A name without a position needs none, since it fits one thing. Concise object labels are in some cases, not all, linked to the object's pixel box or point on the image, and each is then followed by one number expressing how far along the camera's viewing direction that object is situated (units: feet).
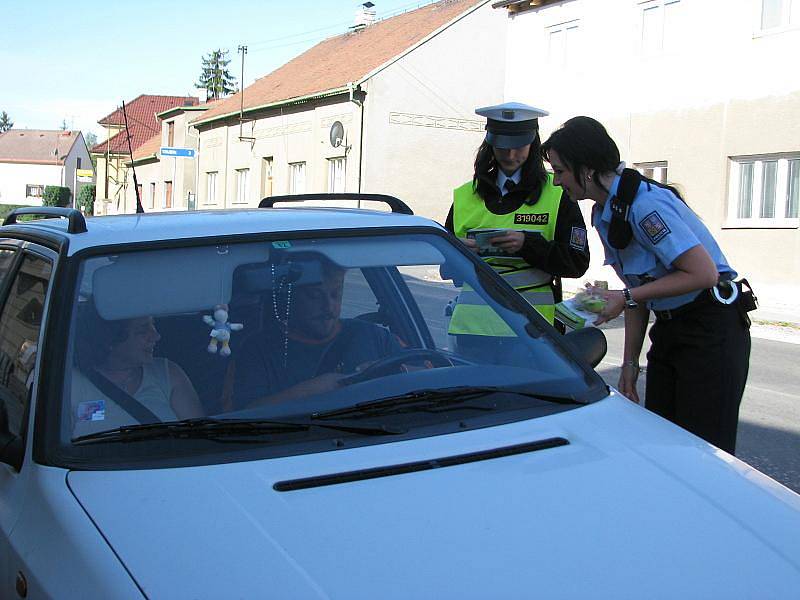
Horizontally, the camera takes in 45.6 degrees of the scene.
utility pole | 130.96
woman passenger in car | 8.25
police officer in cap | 13.70
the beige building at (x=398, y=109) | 106.63
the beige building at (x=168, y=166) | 157.38
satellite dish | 107.45
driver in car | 8.86
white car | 6.25
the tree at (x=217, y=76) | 301.63
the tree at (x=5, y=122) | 508.12
